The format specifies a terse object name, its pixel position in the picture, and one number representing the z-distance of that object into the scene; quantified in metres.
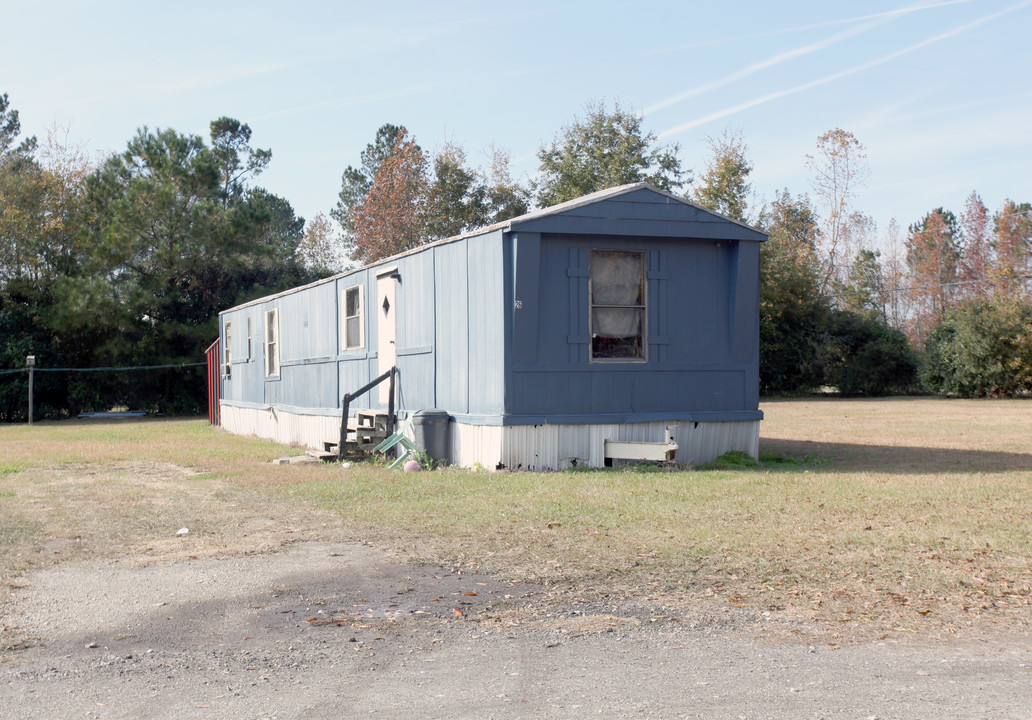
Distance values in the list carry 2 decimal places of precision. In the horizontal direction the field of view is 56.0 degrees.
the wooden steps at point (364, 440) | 13.23
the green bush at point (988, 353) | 31.88
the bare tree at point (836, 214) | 43.19
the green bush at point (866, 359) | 36.47
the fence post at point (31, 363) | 24.49
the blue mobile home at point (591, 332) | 11.17
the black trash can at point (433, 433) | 12.10
